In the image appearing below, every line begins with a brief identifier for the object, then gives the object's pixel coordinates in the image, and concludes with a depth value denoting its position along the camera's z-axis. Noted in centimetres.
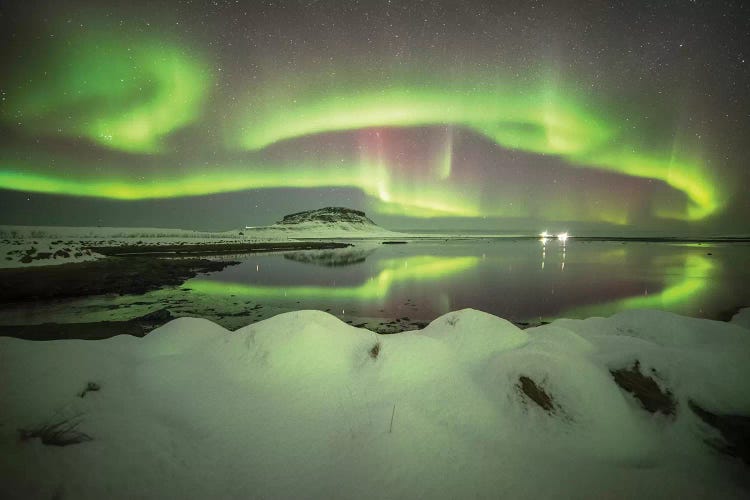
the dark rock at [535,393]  388
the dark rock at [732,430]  334
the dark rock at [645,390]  390
